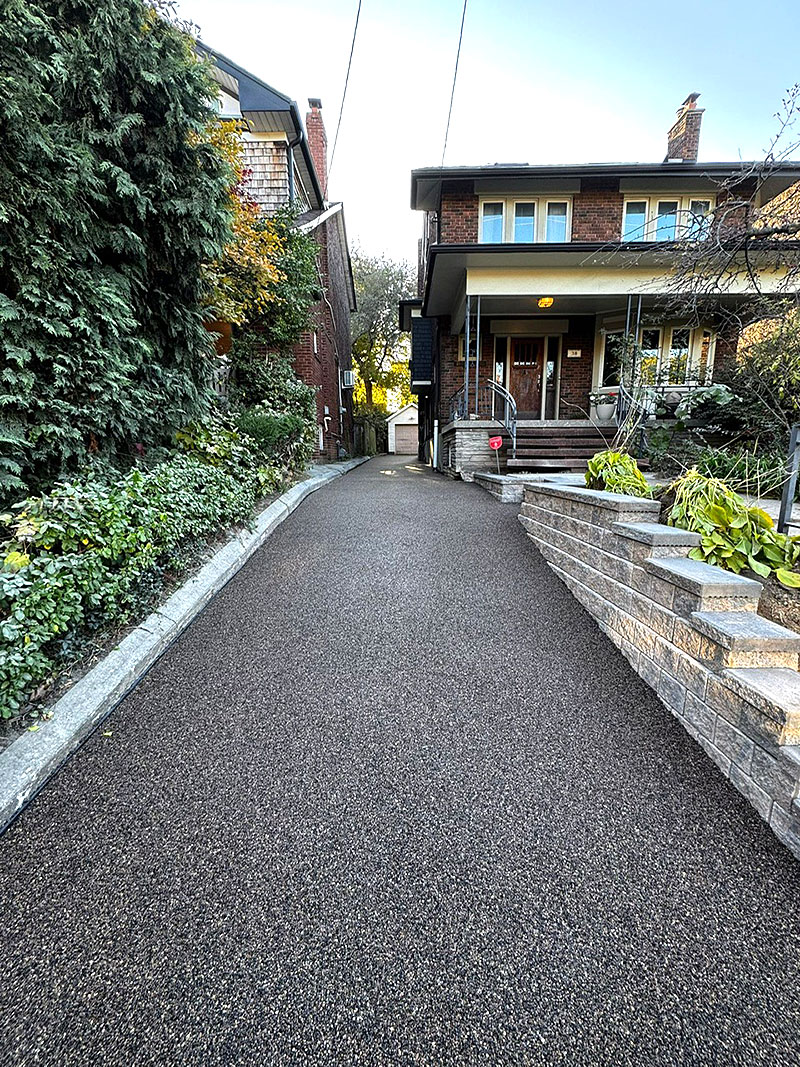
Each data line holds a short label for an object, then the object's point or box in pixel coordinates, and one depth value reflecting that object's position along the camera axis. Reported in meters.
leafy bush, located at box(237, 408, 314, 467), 5.94
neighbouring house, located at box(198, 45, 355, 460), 10.07
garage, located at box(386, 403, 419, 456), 37.19
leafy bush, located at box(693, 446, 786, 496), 4.42
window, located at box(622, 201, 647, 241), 11.27
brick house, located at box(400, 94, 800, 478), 9.59
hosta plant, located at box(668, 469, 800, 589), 2.56
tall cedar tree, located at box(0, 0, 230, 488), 2.77
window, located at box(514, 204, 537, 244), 11.25
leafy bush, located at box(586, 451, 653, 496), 3.95
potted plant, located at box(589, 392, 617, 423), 10.49
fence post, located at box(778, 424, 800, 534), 2.69
